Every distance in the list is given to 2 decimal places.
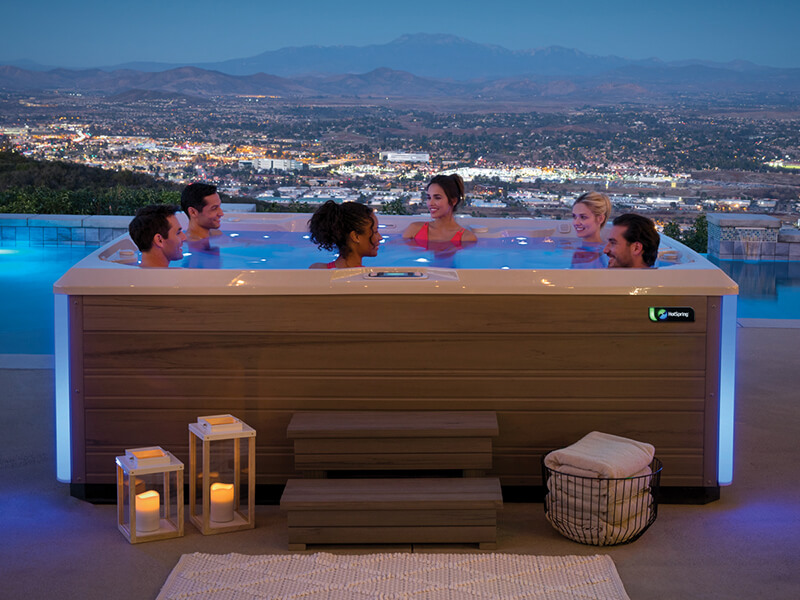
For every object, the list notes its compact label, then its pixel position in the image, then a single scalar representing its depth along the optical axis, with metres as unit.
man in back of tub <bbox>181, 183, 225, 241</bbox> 3.61
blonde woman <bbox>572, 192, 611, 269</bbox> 3.48
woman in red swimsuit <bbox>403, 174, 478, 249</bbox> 3.71
